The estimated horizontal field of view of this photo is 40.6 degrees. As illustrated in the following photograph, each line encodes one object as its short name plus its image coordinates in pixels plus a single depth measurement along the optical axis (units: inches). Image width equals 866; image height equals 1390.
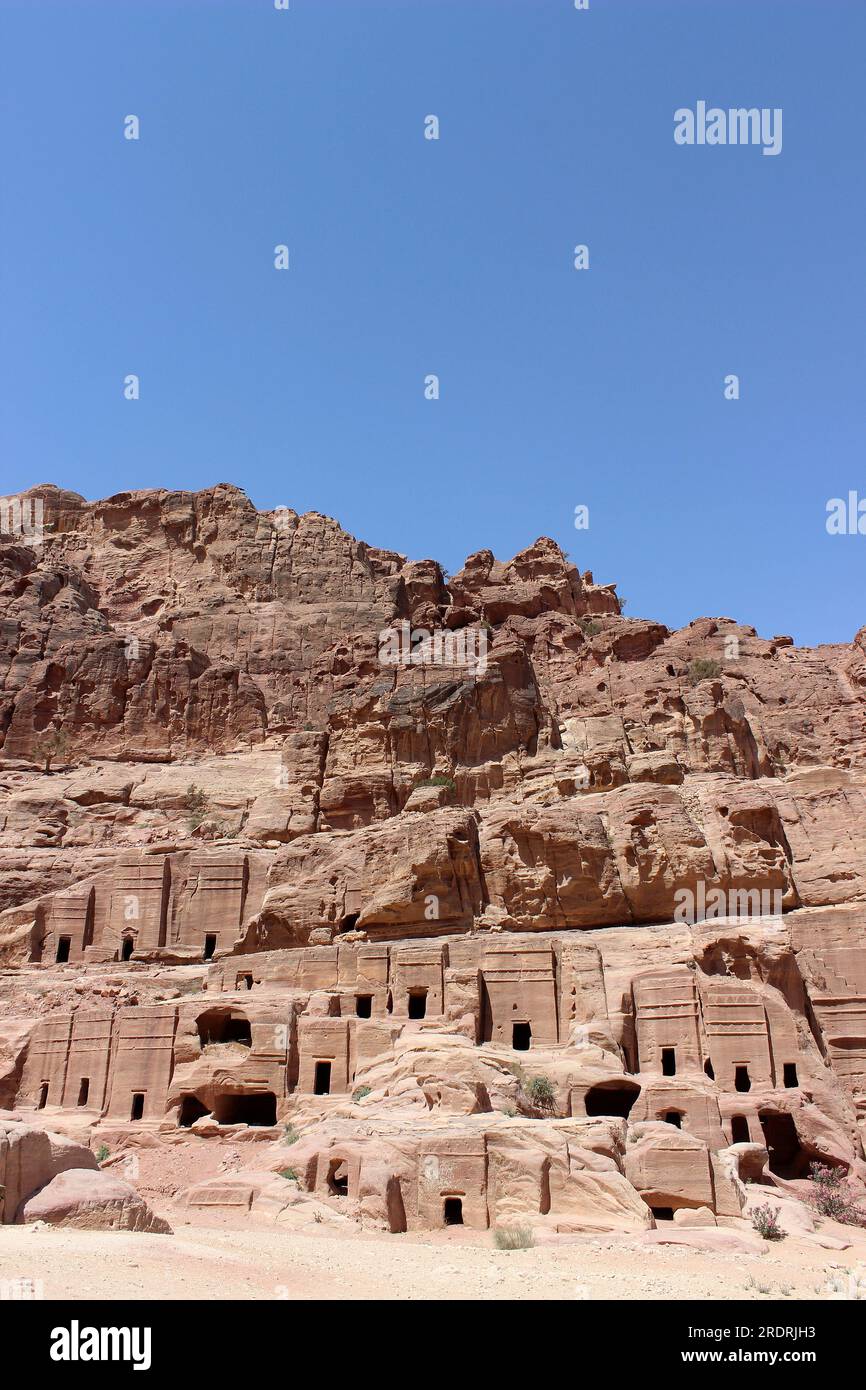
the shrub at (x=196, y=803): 2351.1
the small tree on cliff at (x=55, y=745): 2719.0
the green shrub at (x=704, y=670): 2706.7
